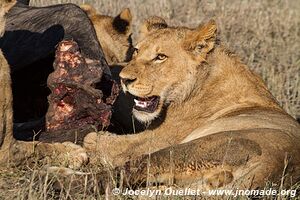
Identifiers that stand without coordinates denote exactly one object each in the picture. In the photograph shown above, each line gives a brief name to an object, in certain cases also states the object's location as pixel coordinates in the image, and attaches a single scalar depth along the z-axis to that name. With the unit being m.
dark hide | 14.30
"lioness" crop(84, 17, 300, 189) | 12.33
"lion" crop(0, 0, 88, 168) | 11.41
